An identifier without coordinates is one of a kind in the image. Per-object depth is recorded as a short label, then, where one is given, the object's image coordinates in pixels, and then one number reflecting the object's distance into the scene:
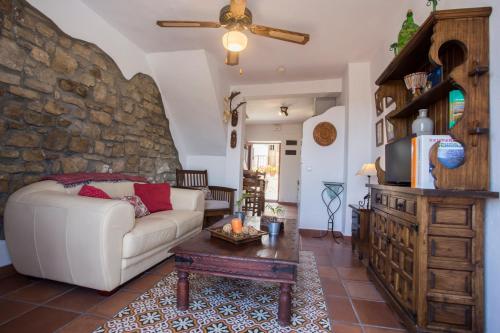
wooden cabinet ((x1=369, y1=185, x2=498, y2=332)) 1.27
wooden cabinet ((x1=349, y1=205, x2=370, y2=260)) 2.74
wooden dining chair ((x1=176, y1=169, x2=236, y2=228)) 3.74
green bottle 1.88
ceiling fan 2.10
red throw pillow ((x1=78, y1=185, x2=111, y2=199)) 2.14
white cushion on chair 3.70
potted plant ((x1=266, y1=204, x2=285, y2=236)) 1.97
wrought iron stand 4.04
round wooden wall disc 4.16
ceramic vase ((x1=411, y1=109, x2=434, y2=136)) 1.59
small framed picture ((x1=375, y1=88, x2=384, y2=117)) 2.26
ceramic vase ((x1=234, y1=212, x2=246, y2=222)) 2.23
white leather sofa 1.68
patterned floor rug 1.47
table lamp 3.01
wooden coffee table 1.49
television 1.76
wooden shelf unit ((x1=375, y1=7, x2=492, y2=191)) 1.28
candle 1.83
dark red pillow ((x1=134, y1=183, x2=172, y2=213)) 2.86
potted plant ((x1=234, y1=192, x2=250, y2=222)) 2.23
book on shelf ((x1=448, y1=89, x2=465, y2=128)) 1.39
